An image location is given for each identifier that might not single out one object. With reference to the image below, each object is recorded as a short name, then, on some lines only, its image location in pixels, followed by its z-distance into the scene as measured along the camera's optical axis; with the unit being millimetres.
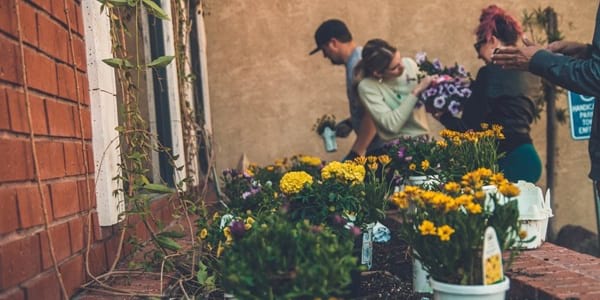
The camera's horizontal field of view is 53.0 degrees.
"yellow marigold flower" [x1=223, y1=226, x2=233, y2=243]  2178
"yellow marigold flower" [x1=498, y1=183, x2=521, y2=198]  1728
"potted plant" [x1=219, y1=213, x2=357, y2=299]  1494
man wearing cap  4586
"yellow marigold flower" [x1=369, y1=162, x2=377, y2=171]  2705
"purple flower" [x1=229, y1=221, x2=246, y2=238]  1702
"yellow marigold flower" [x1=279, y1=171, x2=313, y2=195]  2398
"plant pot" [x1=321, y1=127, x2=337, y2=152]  5559
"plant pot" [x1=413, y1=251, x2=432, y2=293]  2237
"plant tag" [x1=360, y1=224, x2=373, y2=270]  2457
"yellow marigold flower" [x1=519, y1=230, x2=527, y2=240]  1700
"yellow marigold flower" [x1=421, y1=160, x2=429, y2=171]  2830
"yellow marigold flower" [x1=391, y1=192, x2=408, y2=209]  1776
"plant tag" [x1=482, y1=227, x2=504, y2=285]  1590
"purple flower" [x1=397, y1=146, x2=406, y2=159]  3219
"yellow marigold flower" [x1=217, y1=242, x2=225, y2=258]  2207
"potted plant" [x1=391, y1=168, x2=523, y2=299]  1672
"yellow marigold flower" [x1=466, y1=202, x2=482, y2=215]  1650
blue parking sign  4281
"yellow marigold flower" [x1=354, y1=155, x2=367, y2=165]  2764
